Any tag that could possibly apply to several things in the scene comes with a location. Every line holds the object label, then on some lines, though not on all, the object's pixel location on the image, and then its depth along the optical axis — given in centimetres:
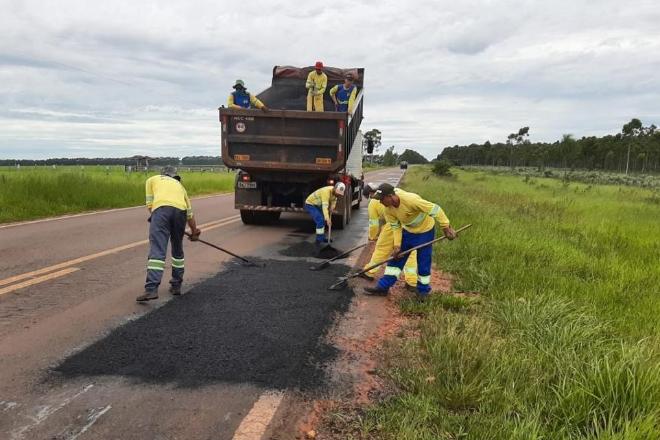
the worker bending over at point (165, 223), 505
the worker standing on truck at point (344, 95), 1047
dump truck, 947
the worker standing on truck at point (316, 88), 1068
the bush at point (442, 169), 4541
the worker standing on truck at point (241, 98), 988
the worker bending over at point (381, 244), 577
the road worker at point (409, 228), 524
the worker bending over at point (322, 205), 840
